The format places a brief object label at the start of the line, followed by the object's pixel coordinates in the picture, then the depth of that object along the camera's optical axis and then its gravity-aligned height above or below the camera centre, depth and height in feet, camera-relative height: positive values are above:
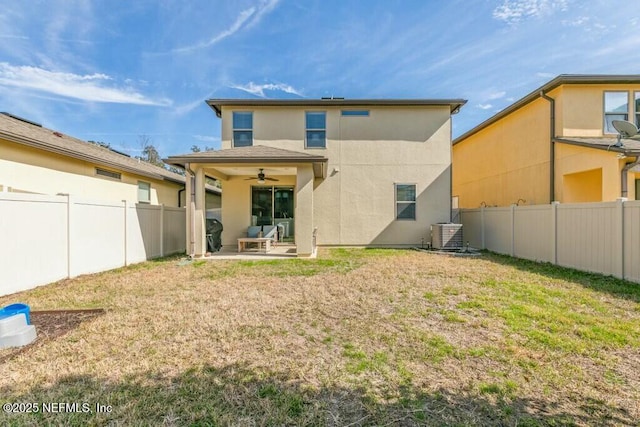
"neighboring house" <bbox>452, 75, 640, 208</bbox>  29.48 +8.54
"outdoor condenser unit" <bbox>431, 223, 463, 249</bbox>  36.01 -3.00
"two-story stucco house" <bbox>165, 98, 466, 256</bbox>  39.58 +6.39
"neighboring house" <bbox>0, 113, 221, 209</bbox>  25.99 +4.94
